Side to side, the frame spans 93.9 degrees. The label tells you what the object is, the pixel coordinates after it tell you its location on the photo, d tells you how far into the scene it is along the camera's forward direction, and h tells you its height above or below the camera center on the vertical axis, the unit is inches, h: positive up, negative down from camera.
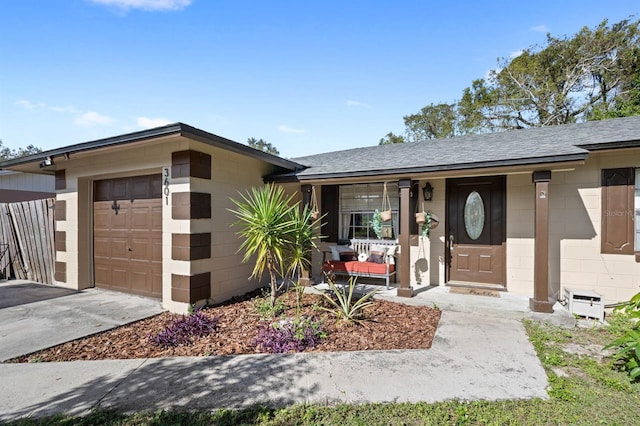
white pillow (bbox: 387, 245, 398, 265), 247.3 -33.7
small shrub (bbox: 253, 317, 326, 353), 140.3 -62.2
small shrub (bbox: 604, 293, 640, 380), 110.4 -55.2
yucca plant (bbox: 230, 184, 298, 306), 183.6 -9.8
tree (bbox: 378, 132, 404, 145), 1033.5 +260.9
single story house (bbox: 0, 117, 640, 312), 191.8 +4.2
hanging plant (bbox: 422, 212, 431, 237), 234.9 -9.4
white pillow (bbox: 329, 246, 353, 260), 267.9 -34.6
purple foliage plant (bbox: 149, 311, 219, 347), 146.2 -62.2
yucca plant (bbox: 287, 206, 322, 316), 194.2 -18.2
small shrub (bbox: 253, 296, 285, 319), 183.6 -62.2
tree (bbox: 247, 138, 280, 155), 1618.4 +378.2
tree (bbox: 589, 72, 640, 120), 488.4 +190.2
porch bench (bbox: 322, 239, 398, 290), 237.3 -42.1
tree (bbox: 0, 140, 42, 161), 1536.7 +329.8
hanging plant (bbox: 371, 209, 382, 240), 243.3 -8.0
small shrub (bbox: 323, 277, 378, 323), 170.9 -59.1
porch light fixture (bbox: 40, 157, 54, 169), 228.1 +38.9
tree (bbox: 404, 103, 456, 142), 853.2 +281.3
